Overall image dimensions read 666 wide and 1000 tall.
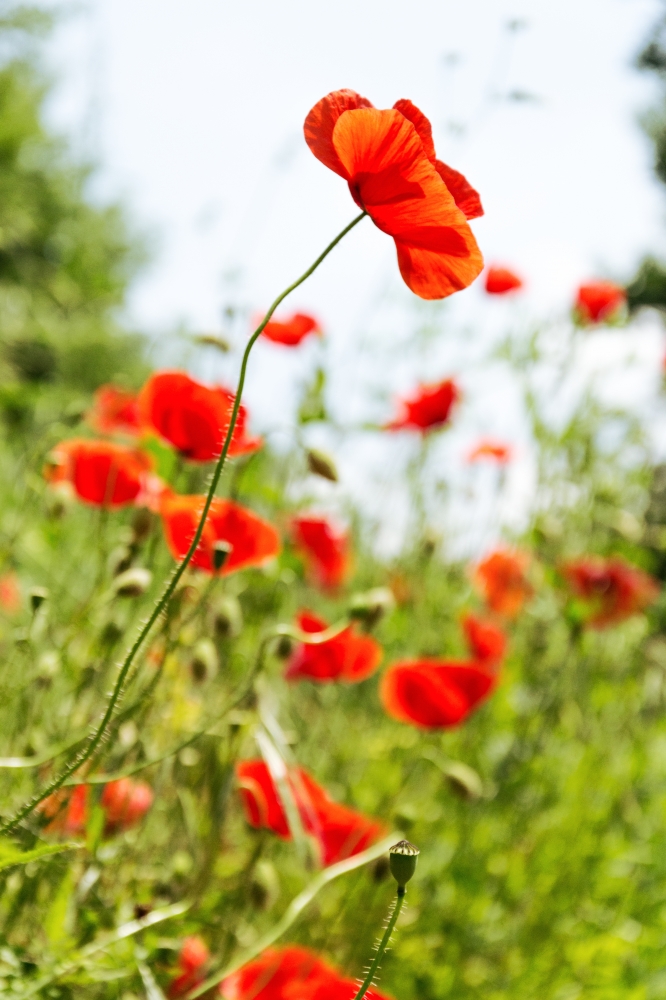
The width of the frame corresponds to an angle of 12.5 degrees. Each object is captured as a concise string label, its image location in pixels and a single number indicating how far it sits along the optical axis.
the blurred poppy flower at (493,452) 2.22
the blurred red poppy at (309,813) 1.13
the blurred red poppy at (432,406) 1.88
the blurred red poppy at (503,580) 2.09
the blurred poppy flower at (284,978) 1.07
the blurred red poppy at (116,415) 1.69
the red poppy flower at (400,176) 0.96
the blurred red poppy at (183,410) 1.17
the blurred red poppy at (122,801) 1.16
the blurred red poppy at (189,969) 1.13
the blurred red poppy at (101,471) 1.23
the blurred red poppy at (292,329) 1.69
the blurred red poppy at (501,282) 2.21
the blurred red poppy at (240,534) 1.15
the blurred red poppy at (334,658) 1.25
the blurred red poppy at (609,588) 1.86
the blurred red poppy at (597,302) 2.14
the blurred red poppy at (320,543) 1.61
